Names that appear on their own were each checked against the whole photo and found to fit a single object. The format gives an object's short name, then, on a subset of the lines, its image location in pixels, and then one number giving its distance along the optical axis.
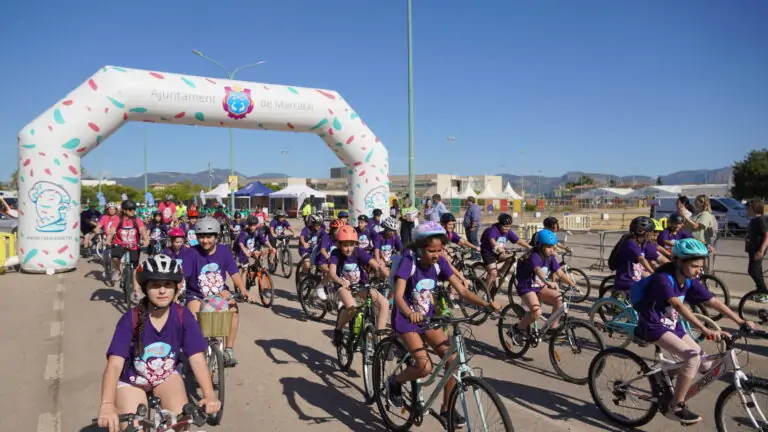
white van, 21.81
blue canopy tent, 32.16
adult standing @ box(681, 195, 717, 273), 9.73
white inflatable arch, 12.79
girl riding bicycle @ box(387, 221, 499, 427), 4.12
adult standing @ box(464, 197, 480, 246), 15.28
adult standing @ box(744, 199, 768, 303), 8.27
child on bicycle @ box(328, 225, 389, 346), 6.10
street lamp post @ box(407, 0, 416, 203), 15.82
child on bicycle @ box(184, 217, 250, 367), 5.50
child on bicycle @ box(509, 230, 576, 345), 6.11
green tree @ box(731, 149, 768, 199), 47.25
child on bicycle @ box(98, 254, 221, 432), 3.19
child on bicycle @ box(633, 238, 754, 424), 4.10
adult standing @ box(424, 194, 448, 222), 16.86
